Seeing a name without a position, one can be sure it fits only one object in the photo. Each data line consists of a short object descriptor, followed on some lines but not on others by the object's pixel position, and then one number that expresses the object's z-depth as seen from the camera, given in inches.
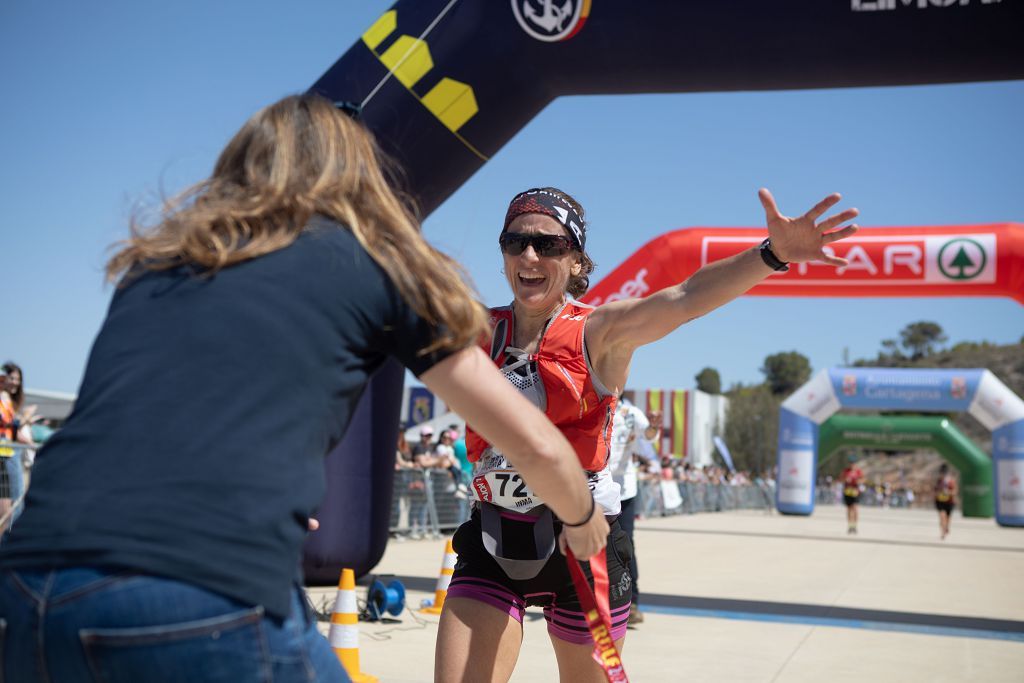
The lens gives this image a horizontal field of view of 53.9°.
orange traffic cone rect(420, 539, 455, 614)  253.3
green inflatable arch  1441.9
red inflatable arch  377.4
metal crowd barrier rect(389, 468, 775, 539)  535.2
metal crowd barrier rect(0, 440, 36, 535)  312.3
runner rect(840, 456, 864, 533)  882.1
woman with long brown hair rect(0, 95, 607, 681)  49.6
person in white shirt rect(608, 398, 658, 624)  260.6
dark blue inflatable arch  245.3
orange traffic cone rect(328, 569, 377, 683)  183.9
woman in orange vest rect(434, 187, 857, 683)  106.1
